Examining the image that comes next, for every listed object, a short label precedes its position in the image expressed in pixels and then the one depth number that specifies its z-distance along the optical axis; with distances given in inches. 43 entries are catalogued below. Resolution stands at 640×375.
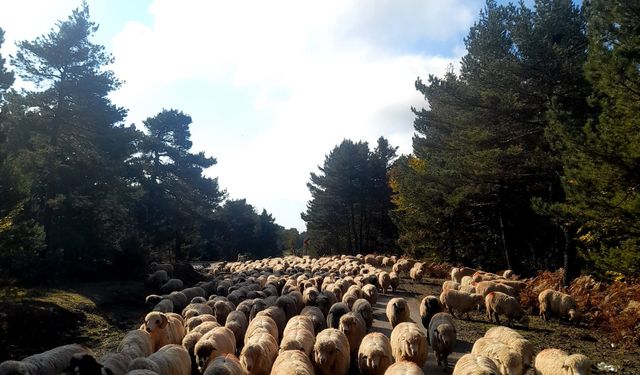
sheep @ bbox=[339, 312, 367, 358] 478.9
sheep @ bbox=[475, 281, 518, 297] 762.2
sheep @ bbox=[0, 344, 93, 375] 333.4
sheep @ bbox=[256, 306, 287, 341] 550.3
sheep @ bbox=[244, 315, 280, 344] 455.4
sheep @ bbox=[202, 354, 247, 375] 315.3
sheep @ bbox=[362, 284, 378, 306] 751.7
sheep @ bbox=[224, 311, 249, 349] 512.1
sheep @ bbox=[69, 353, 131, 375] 323.6
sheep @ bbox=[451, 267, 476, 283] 1077.8
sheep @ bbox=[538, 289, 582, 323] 658.8
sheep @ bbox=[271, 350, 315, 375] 319.6
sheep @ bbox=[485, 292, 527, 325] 641.6
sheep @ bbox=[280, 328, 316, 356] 402.3
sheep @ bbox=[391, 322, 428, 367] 392.5
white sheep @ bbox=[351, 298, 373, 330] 592.1
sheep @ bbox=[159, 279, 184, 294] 980.3
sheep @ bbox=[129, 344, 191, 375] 342.8
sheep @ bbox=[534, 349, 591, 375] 327.9
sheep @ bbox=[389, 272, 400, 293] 1003.9
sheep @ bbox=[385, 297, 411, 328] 571.2
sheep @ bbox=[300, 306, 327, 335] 532.7
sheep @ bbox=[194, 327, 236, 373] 386.6
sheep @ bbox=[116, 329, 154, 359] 398.0
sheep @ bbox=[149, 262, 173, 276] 1221.0
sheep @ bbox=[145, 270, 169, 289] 1081.4
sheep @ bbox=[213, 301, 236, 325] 596.0
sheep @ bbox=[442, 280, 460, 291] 829.7
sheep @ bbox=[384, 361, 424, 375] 308.1
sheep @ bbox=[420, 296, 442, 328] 593.9
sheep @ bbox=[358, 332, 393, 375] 371.8
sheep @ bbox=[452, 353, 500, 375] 296.8
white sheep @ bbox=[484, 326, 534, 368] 385.7
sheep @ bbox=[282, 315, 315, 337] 460.2
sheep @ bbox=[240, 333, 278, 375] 364.2
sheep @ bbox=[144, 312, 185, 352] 470.3
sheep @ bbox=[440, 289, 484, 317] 707.4
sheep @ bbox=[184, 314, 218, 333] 520.7
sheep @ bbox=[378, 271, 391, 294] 975.0
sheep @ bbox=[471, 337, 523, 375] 344.5
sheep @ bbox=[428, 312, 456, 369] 455.8
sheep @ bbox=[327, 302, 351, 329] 534.9
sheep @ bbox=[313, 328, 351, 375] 378.3
